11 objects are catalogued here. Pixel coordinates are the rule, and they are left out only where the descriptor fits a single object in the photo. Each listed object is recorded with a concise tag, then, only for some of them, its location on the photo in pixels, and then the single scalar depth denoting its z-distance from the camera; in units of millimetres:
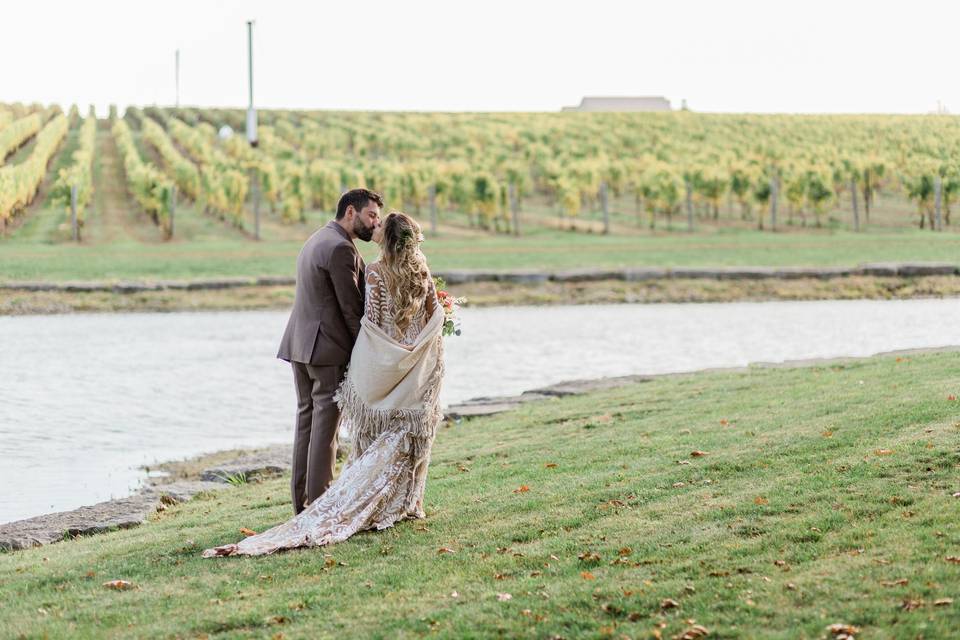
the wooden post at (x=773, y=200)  47281
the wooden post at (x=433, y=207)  47406
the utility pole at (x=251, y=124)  55938
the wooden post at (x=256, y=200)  44156
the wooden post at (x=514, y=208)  47281
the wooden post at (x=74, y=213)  41750
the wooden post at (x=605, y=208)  47875
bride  8008
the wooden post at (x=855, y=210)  46519
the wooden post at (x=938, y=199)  41375
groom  8234
